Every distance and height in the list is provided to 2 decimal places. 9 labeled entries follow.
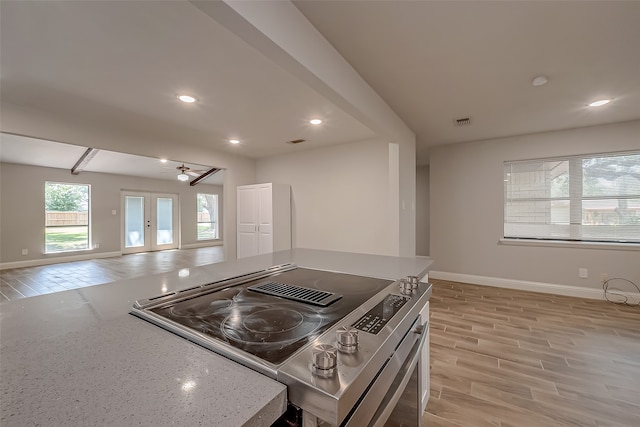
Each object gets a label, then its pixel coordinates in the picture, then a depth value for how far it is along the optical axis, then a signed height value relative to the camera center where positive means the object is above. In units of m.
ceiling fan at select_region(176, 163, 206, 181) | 6.05 +0.98
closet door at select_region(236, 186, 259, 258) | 4.85 -0.16
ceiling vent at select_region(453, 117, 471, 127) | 3.36 +1.18
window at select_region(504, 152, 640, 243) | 3.53 +0.19
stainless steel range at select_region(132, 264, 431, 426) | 0.52 -0.33
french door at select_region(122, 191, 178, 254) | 7.98 -0.28
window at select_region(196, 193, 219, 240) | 9.77 -0.13
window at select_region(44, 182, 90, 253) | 6.57 -0.10
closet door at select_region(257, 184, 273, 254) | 4.62 -0.12
